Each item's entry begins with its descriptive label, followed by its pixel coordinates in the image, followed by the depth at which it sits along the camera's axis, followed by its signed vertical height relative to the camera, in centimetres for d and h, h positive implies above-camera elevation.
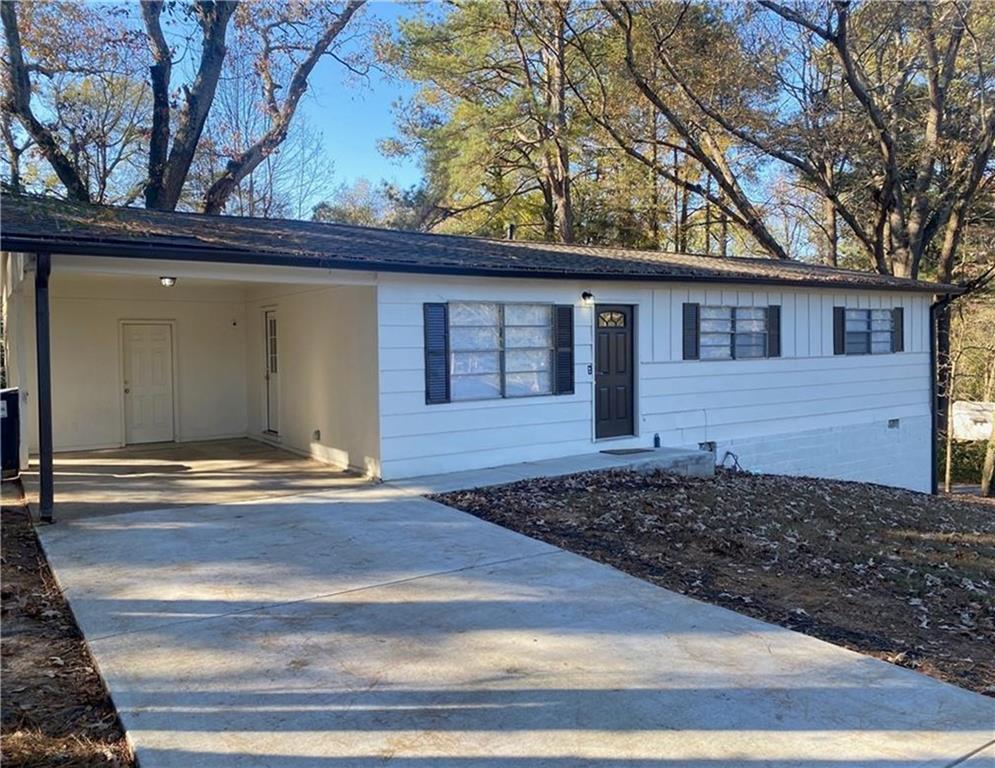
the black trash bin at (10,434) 904 -70
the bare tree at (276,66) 1859 +786
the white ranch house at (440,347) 874 +34
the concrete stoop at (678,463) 991 -129
